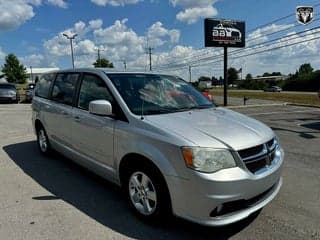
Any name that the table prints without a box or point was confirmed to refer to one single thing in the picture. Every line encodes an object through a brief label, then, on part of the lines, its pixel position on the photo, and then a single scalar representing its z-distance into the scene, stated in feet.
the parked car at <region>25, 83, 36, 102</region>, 56.59
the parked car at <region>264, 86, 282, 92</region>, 191.30
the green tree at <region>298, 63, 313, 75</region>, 274.42
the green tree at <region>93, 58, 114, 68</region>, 134.50
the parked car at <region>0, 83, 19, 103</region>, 52.99
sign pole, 59.71
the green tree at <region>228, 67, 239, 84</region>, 302.16
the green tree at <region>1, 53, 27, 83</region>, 183.14
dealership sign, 60.15
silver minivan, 7.37
